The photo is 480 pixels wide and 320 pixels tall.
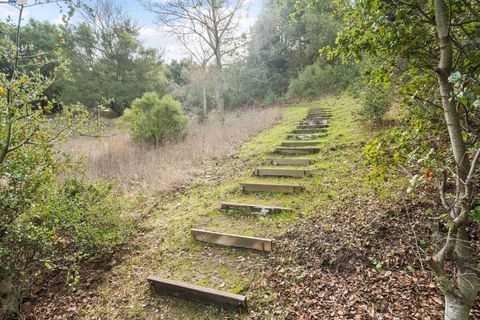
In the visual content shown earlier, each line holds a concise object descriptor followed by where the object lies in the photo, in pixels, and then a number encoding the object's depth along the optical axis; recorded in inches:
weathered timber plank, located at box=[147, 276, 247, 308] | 96.5
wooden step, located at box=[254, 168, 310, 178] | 185.8
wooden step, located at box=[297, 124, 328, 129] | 298.6
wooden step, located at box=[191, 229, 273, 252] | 121.2
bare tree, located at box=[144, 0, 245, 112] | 465.1
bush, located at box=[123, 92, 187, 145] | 358.0
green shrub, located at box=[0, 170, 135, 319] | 104.1
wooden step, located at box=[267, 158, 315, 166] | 204.9
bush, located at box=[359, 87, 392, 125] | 215.8
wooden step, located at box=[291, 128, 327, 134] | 281.4
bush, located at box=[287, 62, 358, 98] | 556.7
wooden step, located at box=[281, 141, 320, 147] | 242.5
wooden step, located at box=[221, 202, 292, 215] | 147.7
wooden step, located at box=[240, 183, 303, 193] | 167.2
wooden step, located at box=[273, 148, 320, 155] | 225.7
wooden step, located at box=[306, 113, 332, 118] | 348.8
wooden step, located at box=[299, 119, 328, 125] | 314.1
